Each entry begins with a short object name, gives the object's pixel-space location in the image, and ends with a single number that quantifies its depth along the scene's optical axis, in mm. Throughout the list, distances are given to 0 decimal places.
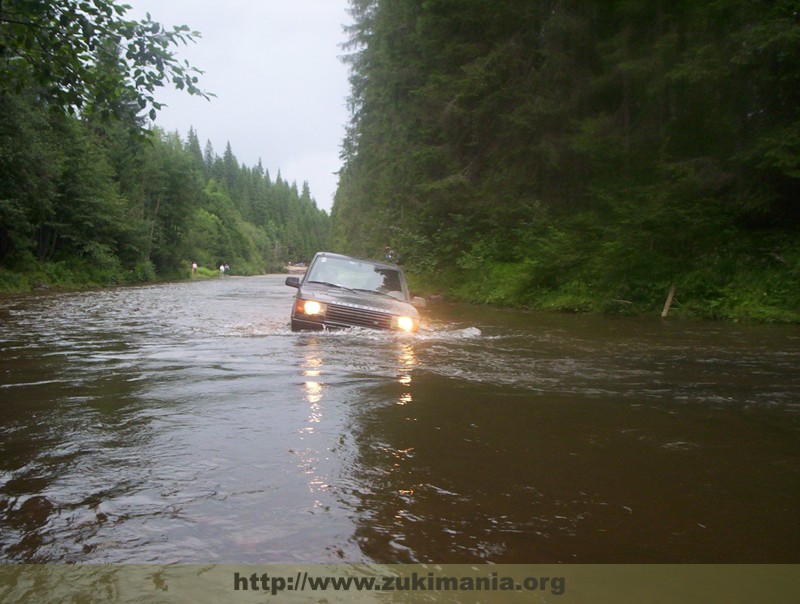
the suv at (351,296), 8492
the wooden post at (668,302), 14484
